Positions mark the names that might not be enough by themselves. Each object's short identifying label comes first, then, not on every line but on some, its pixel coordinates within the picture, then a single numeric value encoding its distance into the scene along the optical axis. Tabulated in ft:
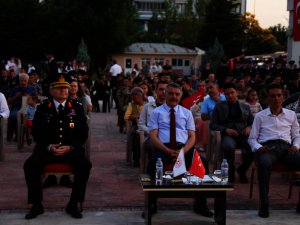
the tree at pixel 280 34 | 296.63
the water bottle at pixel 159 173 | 21.23
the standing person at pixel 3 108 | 33.07
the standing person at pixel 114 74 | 77.27
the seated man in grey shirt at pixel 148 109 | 31.99
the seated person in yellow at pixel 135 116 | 34.04
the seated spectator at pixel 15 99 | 42.32
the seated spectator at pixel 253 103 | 35.01
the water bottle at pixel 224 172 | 21.74
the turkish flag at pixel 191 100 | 38.86
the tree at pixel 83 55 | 147.31
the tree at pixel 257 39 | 253.24
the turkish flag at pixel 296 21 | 91.25
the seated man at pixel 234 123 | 30.32
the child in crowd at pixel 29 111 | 39.60
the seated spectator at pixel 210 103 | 35.73
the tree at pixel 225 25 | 197.16
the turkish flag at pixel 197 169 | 21.63
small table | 20.80
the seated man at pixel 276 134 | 25.29
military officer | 23.62
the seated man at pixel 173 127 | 25.22
